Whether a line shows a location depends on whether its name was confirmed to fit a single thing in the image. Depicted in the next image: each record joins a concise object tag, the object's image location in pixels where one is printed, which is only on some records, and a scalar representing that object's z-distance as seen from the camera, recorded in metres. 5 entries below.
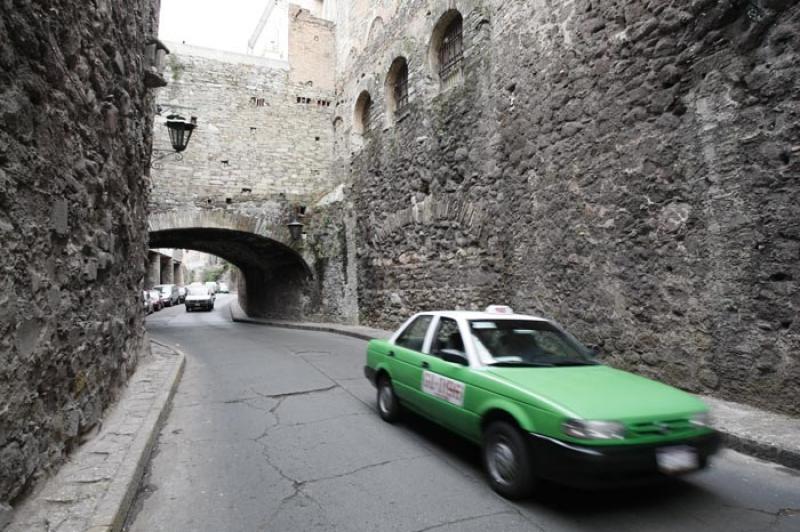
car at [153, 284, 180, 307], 34.01
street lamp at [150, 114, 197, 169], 11.21
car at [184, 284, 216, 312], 31.52
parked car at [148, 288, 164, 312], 29.27
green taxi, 2.97
